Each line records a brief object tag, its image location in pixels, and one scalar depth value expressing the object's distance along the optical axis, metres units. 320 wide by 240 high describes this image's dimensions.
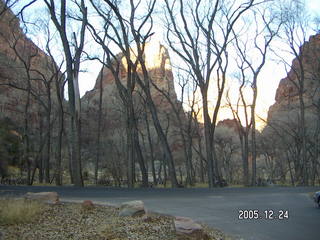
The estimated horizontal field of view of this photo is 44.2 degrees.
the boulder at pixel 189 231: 8.64
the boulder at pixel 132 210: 10.76
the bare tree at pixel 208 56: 27.41
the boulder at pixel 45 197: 12.60
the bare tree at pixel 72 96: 20.70
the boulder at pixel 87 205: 11.80
